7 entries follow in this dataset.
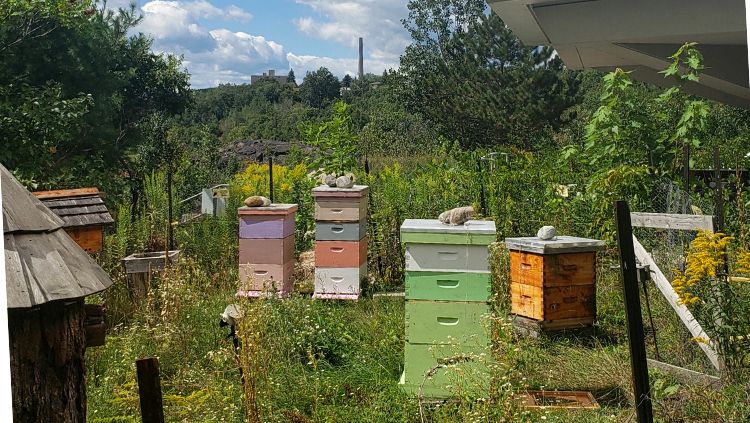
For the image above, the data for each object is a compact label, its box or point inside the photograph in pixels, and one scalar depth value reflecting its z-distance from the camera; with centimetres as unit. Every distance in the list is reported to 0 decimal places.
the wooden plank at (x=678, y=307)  381
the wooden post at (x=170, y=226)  643
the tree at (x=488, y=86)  2333
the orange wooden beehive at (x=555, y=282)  496
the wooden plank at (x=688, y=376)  368
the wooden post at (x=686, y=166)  511
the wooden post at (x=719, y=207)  421
